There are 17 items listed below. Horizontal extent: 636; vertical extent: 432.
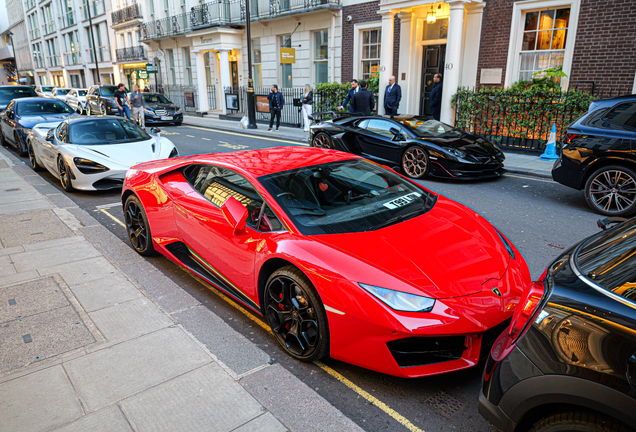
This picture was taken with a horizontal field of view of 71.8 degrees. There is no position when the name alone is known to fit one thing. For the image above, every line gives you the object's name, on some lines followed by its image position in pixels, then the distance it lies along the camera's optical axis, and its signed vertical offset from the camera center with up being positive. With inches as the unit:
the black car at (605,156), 253.9 -45.0
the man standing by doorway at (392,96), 564.7 -20.7
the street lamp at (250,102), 771.1 -35.7
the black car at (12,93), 700.7 -14.8
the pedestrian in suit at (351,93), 576.1 -17.3
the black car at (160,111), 813.9 -52.1
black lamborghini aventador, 340.8 -53.3
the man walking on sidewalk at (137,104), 724.0 -34.5
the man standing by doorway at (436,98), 568.7 -24.2
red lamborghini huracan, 103.0 -46.6
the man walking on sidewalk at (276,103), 724.7 -35.5
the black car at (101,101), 826.8 -34.0
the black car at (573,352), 61.9 -40.3
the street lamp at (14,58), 2907.0 +169.0
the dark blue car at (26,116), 477.4 -35.3
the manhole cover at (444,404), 104.1 -75.5
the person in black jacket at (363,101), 548.7 -25.7
